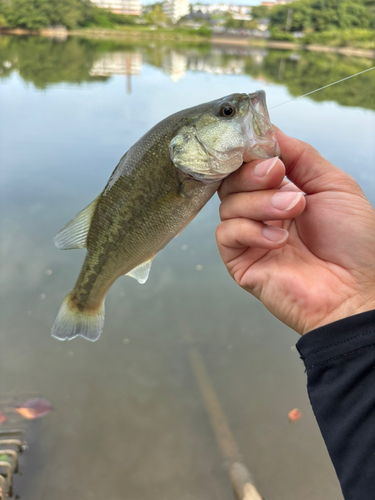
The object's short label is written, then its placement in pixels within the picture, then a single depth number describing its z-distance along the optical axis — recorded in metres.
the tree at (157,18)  77.31
